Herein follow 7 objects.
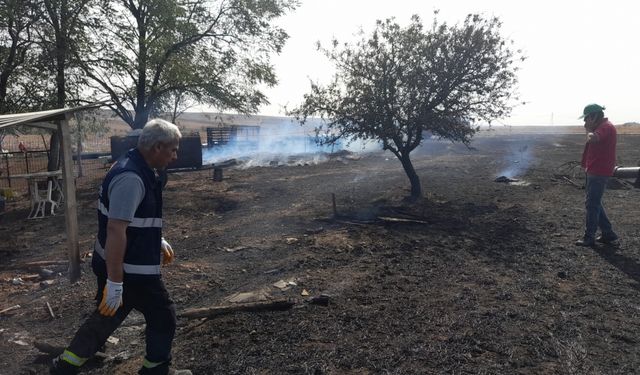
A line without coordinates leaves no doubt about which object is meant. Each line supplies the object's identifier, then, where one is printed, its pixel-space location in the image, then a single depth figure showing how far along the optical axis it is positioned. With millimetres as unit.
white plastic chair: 10766
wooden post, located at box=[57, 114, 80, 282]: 5410
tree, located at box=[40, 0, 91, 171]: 12086
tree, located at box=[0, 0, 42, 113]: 11820
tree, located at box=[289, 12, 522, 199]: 9883
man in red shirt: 6320
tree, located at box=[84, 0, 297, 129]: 13461
